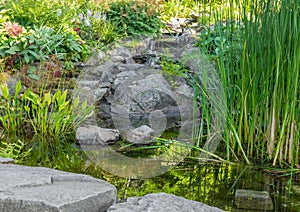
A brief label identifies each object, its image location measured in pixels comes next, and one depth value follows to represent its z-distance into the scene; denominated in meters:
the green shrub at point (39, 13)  5.48
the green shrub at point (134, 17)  6.72
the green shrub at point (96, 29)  5.99
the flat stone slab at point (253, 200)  2.27
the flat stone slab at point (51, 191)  1.74
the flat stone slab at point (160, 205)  1.76
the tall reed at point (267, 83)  2.50
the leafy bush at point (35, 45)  4.72
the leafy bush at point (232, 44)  2.75
